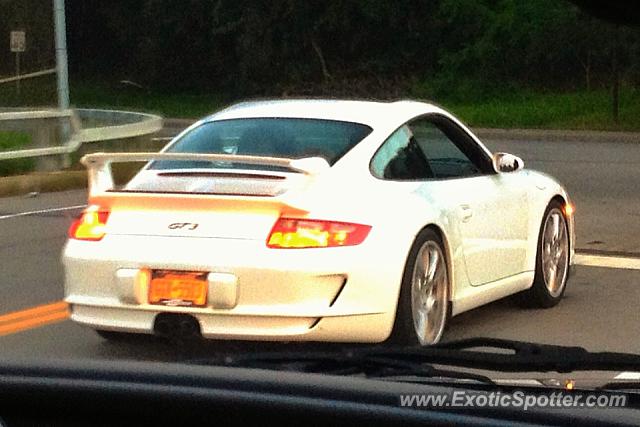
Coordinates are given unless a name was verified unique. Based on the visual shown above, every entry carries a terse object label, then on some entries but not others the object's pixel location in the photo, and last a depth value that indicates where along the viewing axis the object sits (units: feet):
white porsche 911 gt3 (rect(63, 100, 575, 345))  22.48
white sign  70.54
